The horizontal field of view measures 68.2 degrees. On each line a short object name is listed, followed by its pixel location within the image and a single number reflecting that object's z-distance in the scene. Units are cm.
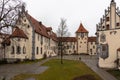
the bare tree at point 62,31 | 2137
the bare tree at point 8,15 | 1153
